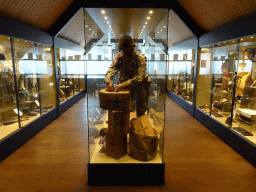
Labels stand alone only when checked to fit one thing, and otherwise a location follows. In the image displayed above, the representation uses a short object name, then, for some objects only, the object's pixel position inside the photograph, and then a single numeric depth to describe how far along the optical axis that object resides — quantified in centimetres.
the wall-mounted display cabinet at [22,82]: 401
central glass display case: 257
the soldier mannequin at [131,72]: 256
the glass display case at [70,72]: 702
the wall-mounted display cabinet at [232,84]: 390
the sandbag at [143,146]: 257
